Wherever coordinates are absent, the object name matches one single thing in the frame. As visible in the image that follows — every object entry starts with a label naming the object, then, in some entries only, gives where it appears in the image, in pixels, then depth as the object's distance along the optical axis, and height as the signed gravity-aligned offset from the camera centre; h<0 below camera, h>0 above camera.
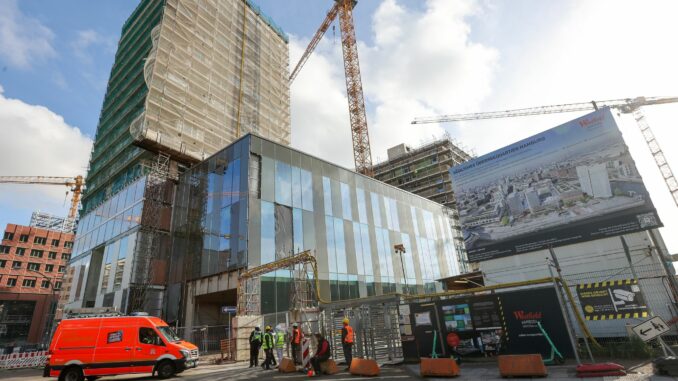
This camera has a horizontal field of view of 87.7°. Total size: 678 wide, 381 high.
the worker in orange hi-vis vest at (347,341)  12.34 -0.66
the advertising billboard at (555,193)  17.22 +5.74
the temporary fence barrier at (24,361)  21.53 -0.60
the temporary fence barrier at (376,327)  13.53 -0.30
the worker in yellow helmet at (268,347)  14.91 -0.77
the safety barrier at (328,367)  12.53 -1.47
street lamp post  33.81 +5.98
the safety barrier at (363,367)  11.16 -1.44
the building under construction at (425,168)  69.31 +29.04
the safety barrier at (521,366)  9.15 -1.49
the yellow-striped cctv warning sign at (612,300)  11.12 -0.08
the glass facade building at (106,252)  31.61 +8.61
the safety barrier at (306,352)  13.20 -0.97
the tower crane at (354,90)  61.16 +38.34
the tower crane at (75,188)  94.44 +40.08
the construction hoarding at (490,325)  10.52 -0.49
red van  12.64 -0.28
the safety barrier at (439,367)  10.15 -1.50
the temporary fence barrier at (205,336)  24.61 -0.15
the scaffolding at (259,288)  16.48 +2.26
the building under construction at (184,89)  37.28 +28.34
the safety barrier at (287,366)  13.68 -1.44
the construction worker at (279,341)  16.97 -0.67
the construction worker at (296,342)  14.16 -0.63
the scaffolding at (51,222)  89.38 +30.15
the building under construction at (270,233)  24.41 +7.09
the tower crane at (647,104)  55.37 +28.03
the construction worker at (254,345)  15.88 -0.68
